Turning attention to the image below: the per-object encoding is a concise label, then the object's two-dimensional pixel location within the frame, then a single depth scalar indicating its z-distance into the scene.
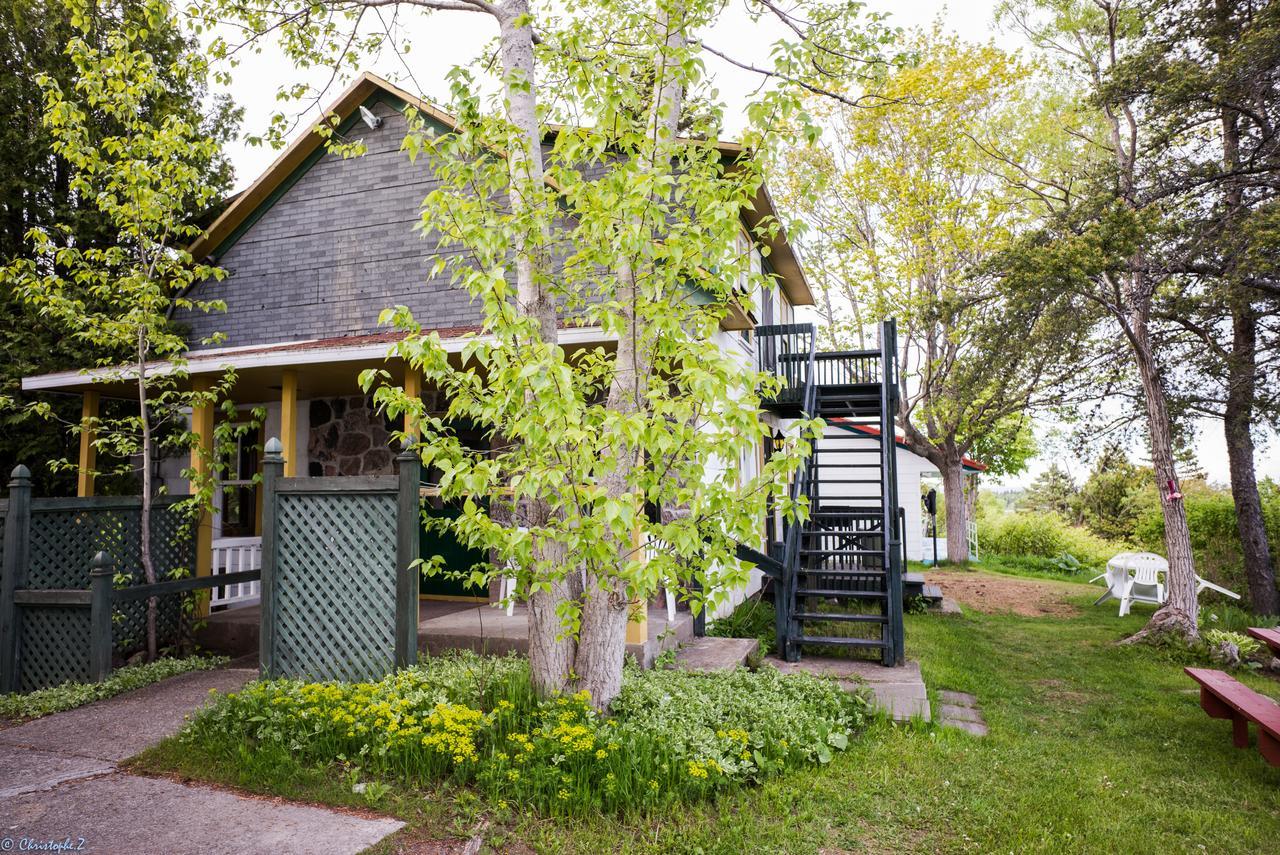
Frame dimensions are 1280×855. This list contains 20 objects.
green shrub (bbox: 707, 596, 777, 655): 7.61
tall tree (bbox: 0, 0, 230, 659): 6.07
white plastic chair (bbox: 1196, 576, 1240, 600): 9.51
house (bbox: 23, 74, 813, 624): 8.59
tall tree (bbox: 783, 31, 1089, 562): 14.59
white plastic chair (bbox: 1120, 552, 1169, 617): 10.29
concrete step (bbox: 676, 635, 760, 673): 5.78
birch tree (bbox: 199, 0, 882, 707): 3.55
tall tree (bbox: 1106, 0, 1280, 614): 7.41
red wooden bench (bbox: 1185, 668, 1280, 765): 4.24
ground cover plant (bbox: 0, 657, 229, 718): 5.42
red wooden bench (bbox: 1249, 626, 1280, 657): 4.88
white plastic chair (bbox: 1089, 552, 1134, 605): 10.63
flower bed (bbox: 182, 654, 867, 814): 3.67
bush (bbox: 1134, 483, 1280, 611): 10.75
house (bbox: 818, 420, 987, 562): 18.97
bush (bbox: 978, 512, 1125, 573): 17.77
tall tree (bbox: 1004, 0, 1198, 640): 7.74
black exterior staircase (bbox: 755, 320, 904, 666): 6.72
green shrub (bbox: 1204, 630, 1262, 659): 7.61
